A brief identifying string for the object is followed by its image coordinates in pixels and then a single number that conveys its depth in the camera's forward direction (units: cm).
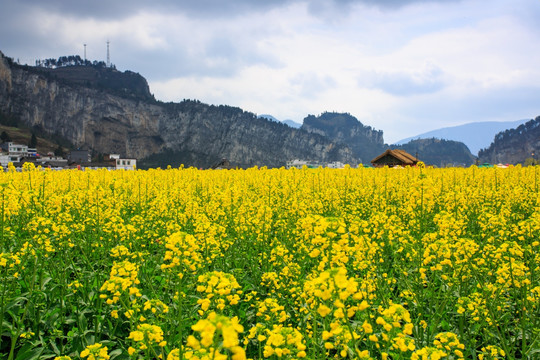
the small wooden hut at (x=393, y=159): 4247
